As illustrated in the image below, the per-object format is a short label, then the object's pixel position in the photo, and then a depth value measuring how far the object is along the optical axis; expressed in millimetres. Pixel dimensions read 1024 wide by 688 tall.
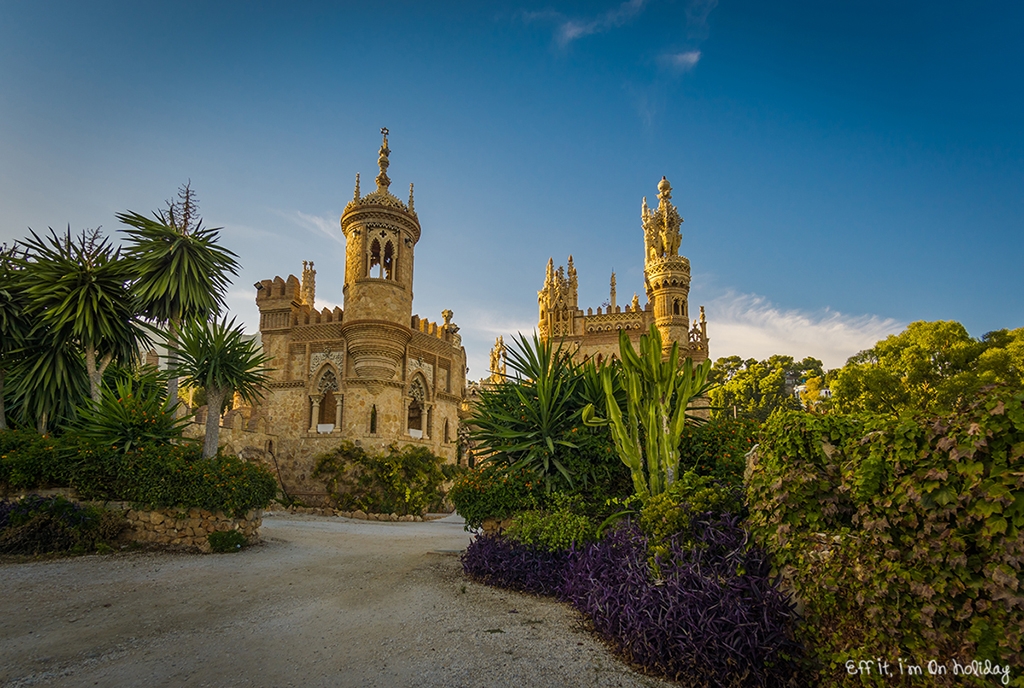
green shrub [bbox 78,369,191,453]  11250
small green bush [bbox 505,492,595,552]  7488
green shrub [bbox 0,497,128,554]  9664
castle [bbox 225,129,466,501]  22594
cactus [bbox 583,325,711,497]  7230
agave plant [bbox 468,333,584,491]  8852
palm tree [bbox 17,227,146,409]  12859
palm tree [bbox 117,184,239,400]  13742
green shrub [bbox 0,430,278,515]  10672
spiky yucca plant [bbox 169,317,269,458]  12141
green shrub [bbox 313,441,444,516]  21094
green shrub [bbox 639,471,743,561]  5719
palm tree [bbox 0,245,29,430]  13289
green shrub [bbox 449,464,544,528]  8836
